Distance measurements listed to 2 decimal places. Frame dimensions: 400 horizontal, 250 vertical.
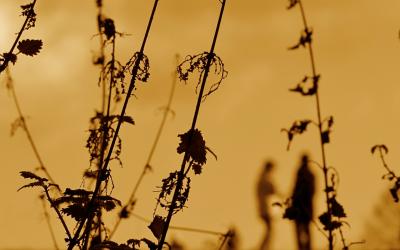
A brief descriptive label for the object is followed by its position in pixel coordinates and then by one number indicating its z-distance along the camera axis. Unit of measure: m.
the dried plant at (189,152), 4.92
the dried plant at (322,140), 7.58
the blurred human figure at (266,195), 34.69
